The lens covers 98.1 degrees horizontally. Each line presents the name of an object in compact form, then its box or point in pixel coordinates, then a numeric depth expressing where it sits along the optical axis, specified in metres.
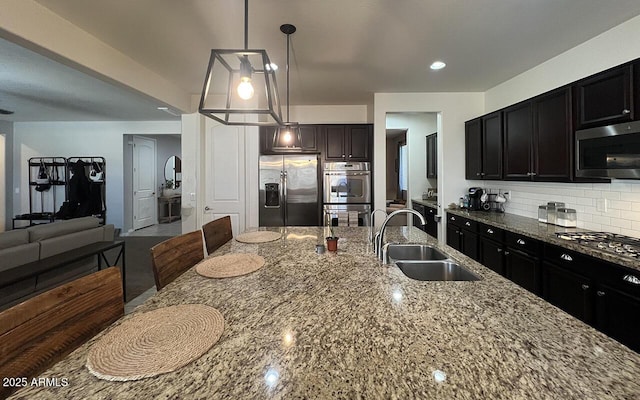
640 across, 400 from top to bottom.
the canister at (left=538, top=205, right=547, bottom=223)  2.81
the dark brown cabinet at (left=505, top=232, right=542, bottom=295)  2.30
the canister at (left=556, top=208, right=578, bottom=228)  2.56
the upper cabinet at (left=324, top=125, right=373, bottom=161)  4.27
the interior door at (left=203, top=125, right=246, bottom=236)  3.91
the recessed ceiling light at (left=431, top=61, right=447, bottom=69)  2.88
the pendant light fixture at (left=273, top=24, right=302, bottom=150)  2.19
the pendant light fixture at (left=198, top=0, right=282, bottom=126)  1.39
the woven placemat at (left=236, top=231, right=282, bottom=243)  2.05
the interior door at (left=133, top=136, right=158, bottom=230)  6.93
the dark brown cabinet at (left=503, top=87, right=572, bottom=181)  2.42
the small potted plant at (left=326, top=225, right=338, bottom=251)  1.76
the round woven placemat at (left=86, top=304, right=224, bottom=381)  0.66
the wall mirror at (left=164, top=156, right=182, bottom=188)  8.49
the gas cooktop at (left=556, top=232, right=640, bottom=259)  1.73
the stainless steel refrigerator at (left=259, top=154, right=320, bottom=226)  4.11
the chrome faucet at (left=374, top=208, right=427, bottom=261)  1.49
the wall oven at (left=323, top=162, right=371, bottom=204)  4.11
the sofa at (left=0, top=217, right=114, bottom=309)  2.51
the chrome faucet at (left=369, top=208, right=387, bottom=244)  2.08
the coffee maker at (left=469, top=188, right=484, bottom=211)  3.63
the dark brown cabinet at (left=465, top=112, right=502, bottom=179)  3.26
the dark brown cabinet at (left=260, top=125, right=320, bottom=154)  4.22
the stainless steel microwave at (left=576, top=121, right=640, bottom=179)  1.88
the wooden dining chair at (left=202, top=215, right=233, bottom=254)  2.05
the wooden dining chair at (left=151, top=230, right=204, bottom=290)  1.34
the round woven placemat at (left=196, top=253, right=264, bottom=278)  1.34
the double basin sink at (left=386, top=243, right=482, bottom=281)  1.49
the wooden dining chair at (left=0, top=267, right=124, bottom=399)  0.69
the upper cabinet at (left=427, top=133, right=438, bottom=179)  4.80
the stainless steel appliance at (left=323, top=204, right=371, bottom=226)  4.09
